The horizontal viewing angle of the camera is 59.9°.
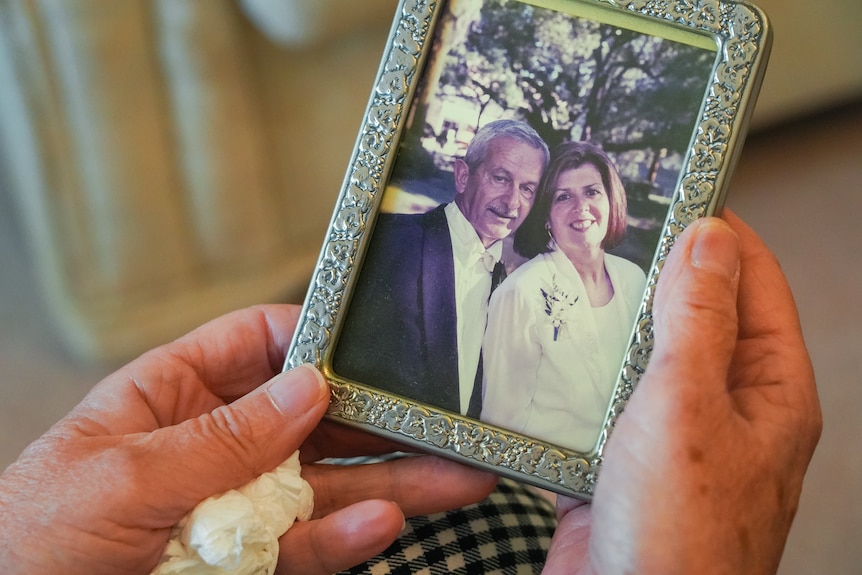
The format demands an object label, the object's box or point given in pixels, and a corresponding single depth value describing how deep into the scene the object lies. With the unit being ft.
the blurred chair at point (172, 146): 3.25
